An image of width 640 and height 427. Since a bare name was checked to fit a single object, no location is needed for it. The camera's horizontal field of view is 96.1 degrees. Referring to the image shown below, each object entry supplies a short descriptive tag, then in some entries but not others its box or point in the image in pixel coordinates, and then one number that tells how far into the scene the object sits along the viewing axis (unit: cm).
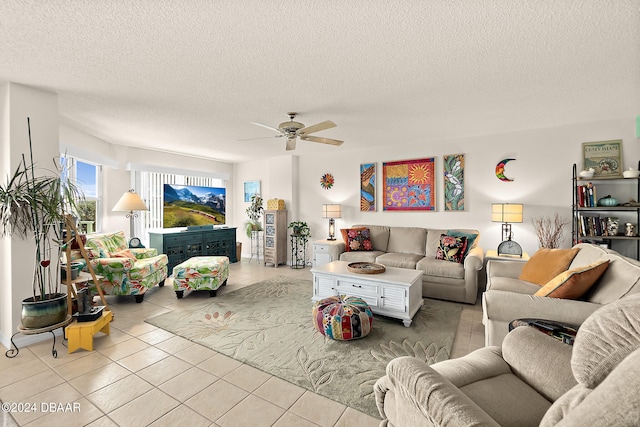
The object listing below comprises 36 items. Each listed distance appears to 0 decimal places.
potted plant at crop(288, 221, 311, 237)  589
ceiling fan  311
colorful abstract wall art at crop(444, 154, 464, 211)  462
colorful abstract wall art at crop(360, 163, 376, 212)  541
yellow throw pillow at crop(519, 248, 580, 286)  265
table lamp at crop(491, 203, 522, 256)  382
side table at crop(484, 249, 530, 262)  374
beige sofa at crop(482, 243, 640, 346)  176
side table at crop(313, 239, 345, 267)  488
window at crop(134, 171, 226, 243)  538
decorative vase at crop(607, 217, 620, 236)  350
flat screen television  564
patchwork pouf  257
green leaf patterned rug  207
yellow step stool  244
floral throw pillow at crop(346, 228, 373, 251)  490
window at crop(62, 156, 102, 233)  428
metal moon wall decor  429
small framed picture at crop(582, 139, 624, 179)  365
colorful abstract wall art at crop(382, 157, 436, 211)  488
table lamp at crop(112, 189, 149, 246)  443
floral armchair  356
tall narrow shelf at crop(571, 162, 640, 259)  353
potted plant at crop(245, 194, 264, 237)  655
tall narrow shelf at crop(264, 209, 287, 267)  600
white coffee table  301
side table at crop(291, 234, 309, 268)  610
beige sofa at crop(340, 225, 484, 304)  366
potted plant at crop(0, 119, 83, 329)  238
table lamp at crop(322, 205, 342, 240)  543
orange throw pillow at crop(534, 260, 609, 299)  191
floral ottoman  383
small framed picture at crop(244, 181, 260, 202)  688
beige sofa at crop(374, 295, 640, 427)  59
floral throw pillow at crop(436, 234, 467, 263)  402
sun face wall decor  586
